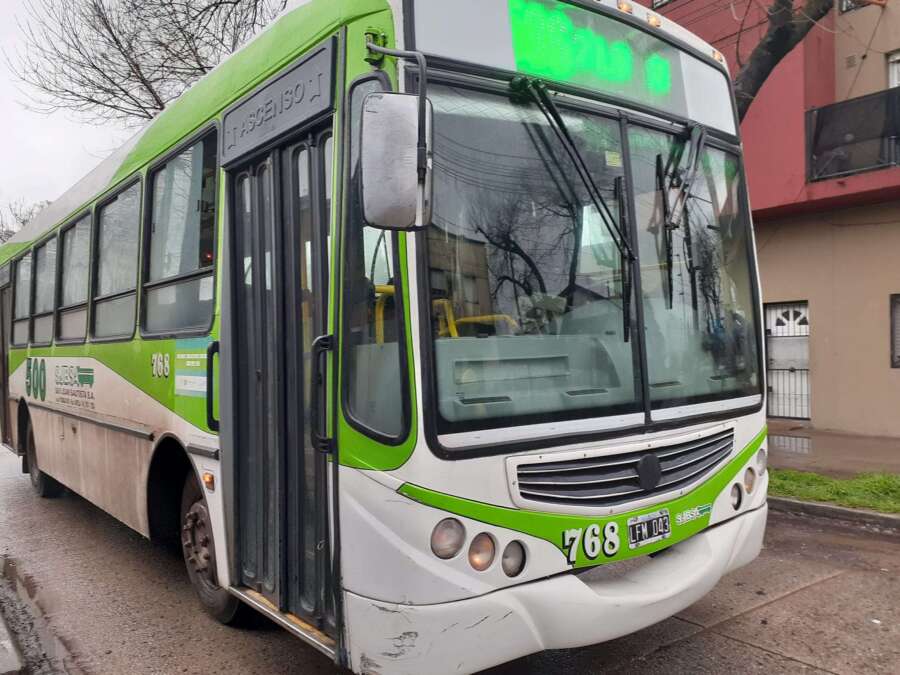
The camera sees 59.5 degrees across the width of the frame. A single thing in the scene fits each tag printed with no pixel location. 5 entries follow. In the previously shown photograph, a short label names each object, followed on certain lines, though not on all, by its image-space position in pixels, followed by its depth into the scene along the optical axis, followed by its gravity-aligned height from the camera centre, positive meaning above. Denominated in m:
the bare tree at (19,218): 42.95 +9.59
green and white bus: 2.88 +0.18
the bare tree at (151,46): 13.23 +5.97
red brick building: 11.30 +2.33
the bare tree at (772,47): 8.43 +3.49
